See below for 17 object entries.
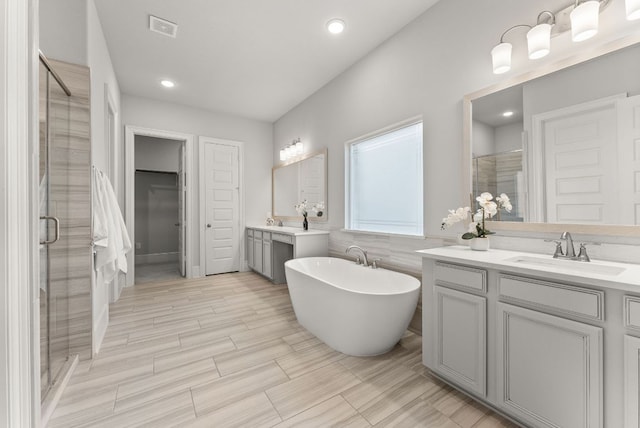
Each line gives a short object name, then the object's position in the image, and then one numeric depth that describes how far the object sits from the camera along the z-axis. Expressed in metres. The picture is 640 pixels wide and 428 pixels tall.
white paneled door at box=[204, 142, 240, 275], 4.50
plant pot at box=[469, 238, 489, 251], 1.80
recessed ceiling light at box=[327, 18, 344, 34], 2.46
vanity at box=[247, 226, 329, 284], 3.39
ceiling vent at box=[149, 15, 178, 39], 2.46
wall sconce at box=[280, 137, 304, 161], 4.16
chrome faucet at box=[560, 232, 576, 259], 1.49
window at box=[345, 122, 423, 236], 2.56
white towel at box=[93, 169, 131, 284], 2.09
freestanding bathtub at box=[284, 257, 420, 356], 1.93
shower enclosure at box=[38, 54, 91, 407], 1.72
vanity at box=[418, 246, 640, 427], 1.07
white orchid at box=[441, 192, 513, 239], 1.81
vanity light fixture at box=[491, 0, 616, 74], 1.39
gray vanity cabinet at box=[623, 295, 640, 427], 1.02
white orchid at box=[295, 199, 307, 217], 3.92
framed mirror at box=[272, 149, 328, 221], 3.71
